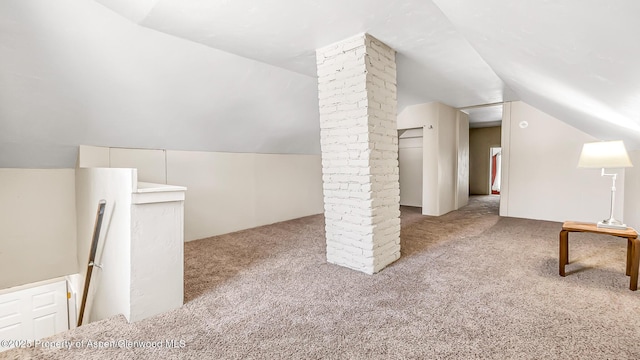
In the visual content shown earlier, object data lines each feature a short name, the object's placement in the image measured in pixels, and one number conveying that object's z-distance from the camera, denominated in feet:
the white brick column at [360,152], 9.58
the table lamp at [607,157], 8.68
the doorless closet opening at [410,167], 24.04
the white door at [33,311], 13.84
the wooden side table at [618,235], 8.07
